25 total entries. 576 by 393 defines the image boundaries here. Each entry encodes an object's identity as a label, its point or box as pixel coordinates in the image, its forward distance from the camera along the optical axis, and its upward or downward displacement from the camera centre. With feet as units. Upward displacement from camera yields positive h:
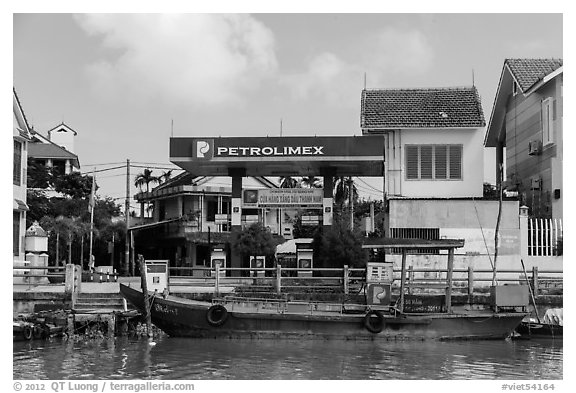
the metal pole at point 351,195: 138.51 +9.59
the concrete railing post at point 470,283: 79.91 -2.85
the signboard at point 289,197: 98.53 +6.26
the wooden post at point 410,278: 76.62 -2.42
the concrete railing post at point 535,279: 79.87 -2.48
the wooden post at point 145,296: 72.49 -3.87
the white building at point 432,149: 99.40 +12.11
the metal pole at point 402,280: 73.10 -2.38
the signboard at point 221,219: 114.62 +4.33
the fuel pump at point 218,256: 98.45 -0.58
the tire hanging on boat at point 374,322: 72.02 -5.90
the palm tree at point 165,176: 196.13 +17.12
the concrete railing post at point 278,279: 81.52 -2.63
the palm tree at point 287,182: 173.86 +14.12
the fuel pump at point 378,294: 74.49 -3.66
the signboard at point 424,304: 74.64 -4.51
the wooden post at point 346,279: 81.56 -2.59
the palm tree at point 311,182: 182.21 +15.07
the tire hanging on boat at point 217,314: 72.08 -5.31
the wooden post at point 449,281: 73.26 -2.48
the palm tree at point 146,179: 197.57 +16.54
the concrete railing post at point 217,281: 81.00 -2.86
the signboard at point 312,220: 100.22 +3.70
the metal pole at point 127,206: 130.11 +6.88
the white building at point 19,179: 92.32 +7.79
